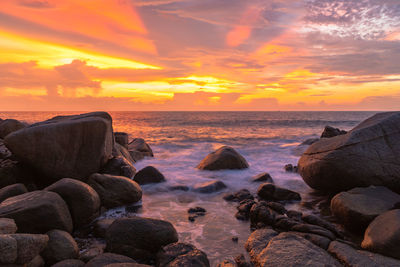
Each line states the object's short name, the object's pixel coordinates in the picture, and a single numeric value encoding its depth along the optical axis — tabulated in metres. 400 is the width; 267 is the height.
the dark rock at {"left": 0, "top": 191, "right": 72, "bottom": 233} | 4.59
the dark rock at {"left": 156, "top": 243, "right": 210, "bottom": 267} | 3.97
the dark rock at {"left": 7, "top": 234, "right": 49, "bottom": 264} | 3.58
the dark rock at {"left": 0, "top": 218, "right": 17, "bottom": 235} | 3.82
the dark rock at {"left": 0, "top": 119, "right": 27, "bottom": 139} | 10.81
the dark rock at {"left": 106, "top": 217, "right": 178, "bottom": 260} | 4.57
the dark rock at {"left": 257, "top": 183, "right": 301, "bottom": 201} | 7.61
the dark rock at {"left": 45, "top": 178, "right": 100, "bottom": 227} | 5.58
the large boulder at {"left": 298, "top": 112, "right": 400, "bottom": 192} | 6.89
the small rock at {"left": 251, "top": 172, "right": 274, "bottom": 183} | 9.50
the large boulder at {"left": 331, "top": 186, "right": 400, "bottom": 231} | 5.47
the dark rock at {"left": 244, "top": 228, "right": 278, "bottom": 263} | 4.59
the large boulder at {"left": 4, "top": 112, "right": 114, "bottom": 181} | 7.17
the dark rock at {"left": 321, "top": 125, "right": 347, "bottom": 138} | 16.05
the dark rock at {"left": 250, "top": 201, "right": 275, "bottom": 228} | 5.87
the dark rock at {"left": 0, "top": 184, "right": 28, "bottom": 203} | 5.76
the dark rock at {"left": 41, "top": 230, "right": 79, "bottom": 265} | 4.12
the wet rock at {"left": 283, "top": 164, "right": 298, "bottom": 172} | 11.24
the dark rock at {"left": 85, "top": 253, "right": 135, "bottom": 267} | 3.85
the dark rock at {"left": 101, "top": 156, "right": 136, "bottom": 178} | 8.57
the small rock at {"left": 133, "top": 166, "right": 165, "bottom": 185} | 9.09
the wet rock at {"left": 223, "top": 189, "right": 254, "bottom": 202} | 7.68
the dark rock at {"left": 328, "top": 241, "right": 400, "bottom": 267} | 4.11
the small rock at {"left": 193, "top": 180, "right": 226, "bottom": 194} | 8.40
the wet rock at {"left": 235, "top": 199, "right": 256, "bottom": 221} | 6.30
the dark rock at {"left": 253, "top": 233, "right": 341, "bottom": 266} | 4.05
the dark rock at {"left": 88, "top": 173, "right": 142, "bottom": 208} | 6.79
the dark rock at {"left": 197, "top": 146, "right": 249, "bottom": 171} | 11.06
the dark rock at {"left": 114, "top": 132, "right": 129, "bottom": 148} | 12.97
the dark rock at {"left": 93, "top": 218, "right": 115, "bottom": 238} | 5.27
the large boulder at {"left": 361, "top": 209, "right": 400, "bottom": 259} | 4.34
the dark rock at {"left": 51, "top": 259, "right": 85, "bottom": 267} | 3.86
